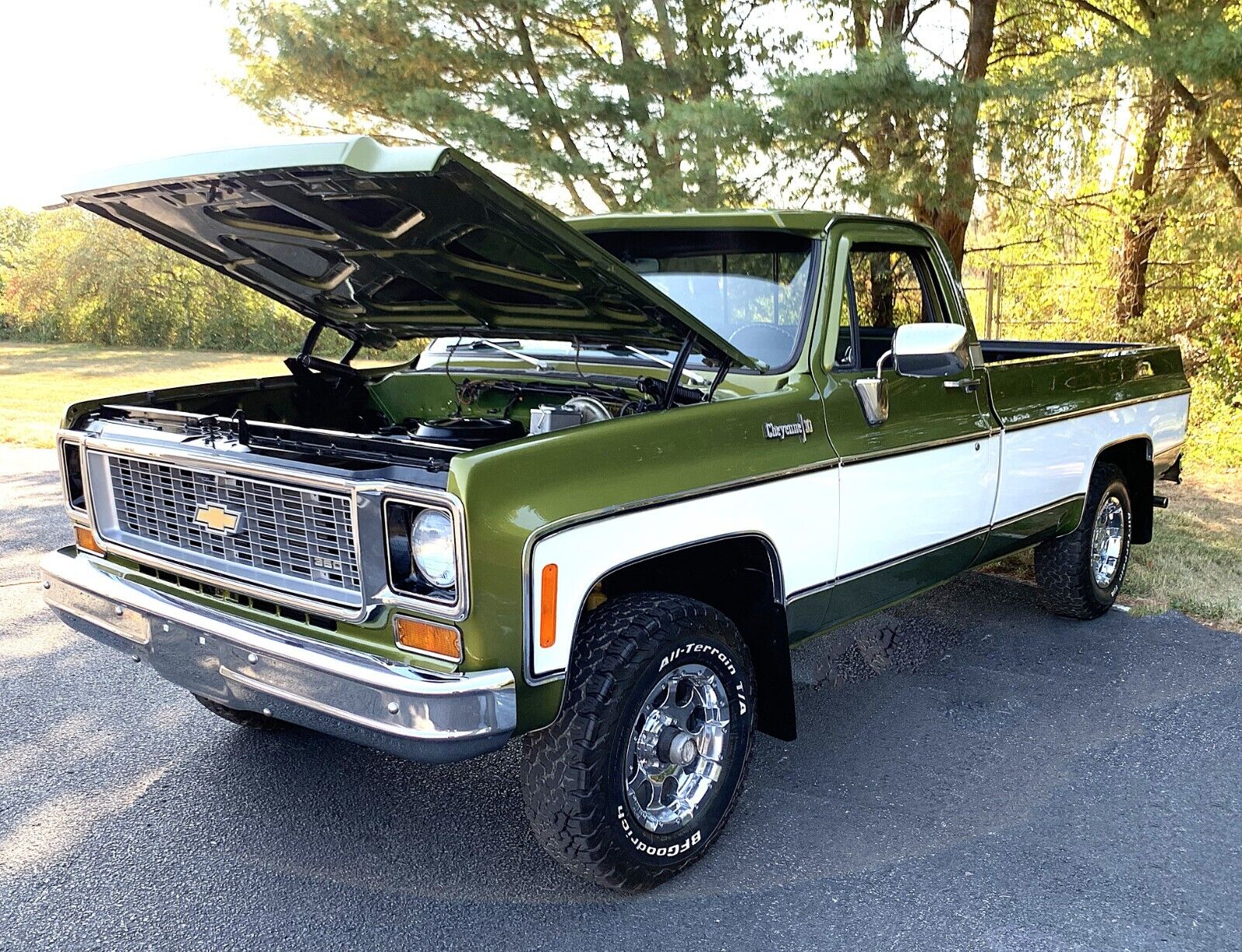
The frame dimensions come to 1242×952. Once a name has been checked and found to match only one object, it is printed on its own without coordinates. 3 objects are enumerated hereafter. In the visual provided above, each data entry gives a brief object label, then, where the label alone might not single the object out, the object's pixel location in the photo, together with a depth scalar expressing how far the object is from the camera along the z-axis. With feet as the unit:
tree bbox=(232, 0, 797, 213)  31.09
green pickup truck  8.43
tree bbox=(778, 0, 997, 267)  23.50
